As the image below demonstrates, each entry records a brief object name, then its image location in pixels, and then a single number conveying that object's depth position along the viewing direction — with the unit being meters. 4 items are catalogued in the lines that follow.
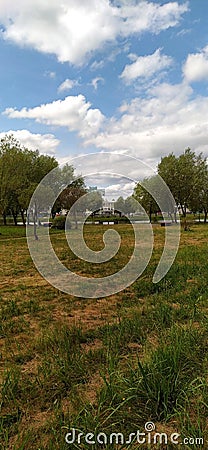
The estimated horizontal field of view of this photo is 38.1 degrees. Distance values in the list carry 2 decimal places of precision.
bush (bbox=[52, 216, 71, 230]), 37.01
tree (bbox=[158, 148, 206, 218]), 28.94
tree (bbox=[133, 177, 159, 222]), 42.62
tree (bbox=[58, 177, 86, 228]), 35.00
